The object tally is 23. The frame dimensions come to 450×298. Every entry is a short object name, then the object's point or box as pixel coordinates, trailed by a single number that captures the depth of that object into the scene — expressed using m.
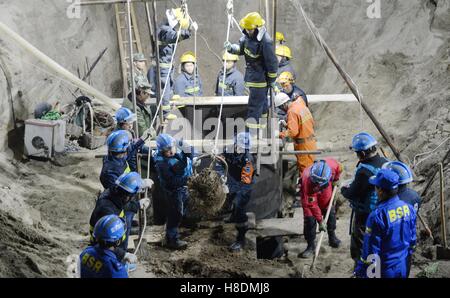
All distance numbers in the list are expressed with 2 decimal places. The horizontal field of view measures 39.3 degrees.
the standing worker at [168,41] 11.31
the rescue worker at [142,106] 10.86
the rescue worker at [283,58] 12.94
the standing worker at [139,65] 14.24
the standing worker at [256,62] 9.58
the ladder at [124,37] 16.75
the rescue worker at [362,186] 7.93
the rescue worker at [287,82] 11.50
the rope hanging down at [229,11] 9.31
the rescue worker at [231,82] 13.08
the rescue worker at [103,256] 6.50
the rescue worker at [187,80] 12.74
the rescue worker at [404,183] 7.23
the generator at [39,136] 12.37
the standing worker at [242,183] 9.88
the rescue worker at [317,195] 8.84
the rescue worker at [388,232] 6.80
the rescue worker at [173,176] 9.23
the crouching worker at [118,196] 7.68
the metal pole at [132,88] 9.48
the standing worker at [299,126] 10.69
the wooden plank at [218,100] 11.53
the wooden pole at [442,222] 8.55
